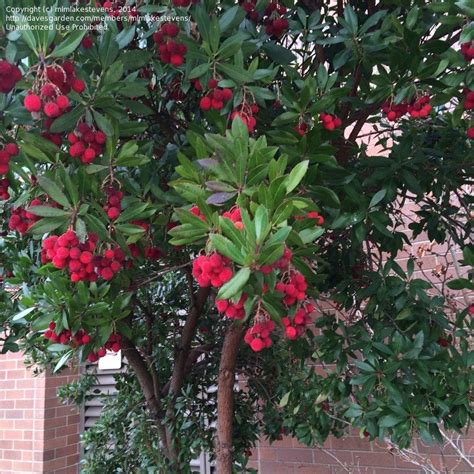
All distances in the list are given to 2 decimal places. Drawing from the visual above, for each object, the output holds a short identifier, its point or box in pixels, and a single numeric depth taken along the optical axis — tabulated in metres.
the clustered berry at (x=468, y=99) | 1.57
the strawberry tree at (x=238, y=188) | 1.22
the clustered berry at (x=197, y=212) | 1.21
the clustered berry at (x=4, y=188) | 1.60
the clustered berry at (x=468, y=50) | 1.50
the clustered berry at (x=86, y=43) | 1.46
